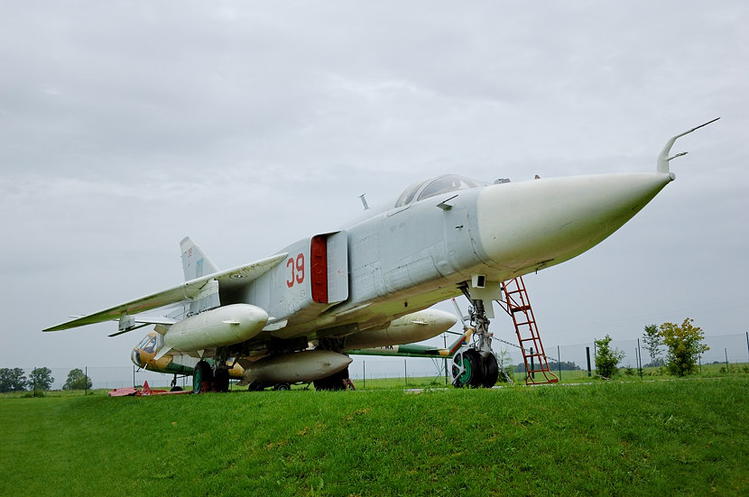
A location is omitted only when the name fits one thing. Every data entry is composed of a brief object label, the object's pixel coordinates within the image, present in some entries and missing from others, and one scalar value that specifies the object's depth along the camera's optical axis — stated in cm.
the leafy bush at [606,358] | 1670
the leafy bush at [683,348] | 1562
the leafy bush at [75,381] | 4411
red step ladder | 1305
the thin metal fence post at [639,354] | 2195
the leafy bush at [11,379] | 5164
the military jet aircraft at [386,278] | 764
